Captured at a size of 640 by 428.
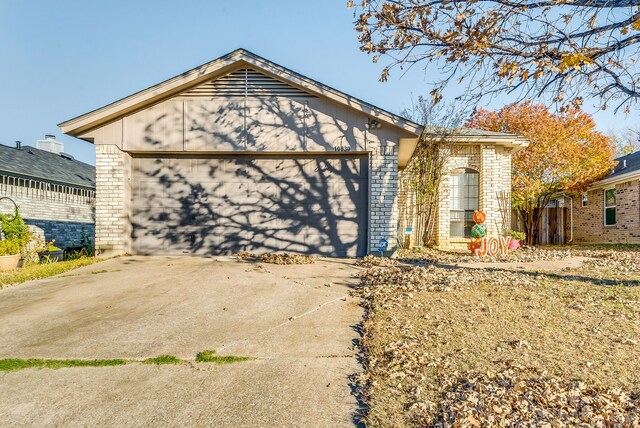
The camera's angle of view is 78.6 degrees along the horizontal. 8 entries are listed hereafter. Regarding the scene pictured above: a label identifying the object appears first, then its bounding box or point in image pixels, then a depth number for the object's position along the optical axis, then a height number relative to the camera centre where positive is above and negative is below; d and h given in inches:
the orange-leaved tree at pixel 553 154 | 727.1 +119.5
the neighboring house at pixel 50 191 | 581.0 +39.5
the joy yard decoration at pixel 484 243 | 439.8 -29.3
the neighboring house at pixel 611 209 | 670.5 +18.6
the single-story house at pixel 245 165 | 375.9 +50.8
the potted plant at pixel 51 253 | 356.4 -53.6
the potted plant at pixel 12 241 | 330.3 -22.5
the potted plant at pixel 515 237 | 521.8 -28.7
